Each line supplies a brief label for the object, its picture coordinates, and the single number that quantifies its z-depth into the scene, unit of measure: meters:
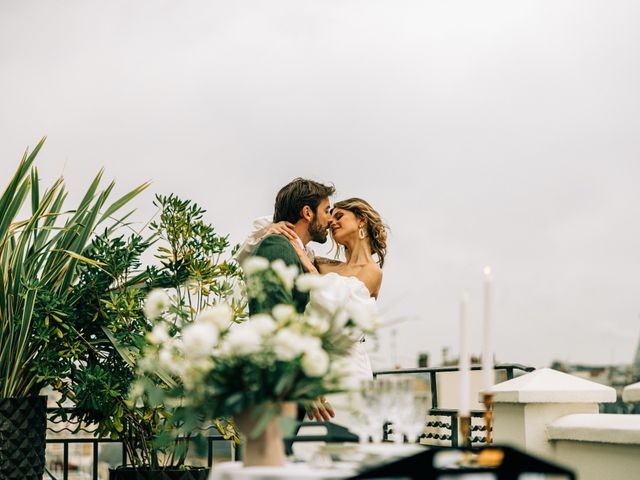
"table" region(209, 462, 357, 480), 1.85
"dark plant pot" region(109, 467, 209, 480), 4.35
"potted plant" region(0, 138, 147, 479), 4.32
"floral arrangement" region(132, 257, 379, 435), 1.87
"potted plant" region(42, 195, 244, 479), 4.39
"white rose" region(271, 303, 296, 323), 1.95
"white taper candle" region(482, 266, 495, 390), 1.83
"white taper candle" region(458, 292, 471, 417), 1.84
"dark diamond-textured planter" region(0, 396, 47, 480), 4.28
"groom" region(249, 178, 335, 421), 3.75
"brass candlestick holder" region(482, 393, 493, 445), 1.95
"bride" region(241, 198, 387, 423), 3.97
